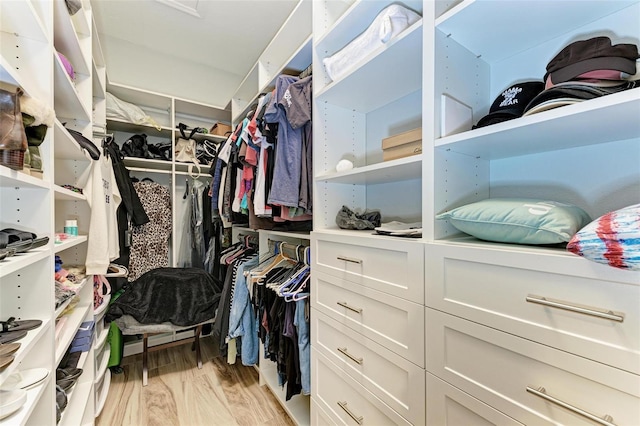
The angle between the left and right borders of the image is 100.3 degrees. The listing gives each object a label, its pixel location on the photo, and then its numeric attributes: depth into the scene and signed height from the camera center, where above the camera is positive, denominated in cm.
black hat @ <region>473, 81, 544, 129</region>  74 +31
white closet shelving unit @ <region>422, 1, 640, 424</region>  50 -8
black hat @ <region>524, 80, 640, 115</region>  57 +27
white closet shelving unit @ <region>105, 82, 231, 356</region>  244 +79
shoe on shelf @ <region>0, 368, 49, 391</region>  77 -51
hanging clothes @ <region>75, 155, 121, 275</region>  148 -5
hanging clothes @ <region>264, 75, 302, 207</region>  134 +30
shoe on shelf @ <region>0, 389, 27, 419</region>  68 -50
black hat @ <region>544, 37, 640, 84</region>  59 +36
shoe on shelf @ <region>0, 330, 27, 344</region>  74 -35
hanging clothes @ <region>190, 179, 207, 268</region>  272 -14
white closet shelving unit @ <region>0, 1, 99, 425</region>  75 +3
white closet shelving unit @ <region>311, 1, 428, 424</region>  86 -12
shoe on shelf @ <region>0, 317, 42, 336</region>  80 -35
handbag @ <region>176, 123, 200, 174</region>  267 +64
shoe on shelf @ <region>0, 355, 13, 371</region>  64 -36
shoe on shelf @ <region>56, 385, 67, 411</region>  105 -74
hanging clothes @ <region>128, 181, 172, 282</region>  242 -19
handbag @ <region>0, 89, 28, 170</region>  65 +20
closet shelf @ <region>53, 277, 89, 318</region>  104 -38
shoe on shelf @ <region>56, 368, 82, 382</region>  115 -71
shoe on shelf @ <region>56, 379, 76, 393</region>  111 -73
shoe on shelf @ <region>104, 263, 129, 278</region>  201 -44
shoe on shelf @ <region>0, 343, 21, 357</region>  68 -35
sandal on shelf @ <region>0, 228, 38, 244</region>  78 -7
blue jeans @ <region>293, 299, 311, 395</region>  140 -69
